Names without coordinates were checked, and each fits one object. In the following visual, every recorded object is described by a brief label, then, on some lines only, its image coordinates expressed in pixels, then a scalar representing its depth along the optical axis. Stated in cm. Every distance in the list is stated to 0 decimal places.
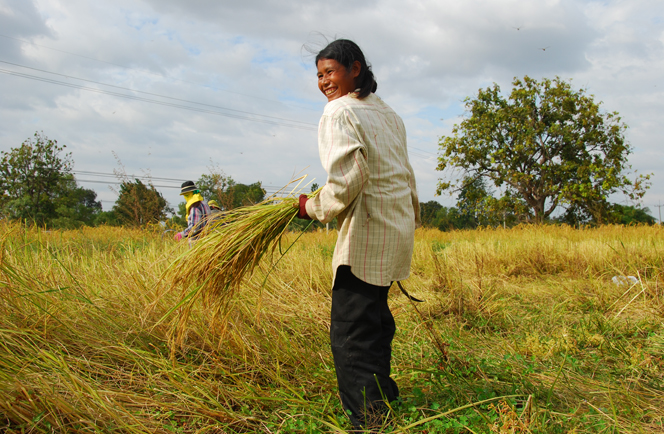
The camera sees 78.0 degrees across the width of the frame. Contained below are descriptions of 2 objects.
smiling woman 146
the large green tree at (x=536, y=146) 2042
